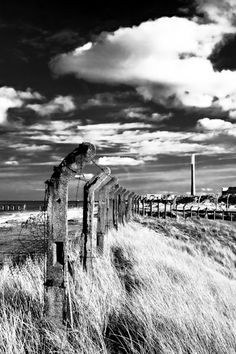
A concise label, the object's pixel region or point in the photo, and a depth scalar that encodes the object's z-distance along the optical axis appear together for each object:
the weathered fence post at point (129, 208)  17.54
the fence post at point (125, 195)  15.12
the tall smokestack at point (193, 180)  61.91
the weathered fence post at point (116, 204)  12.10
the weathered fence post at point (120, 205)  14.43
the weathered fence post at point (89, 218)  6.09
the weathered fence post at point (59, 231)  3.71
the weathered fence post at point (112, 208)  11.38
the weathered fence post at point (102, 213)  7.67
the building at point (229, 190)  57.87
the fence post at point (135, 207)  22.43
